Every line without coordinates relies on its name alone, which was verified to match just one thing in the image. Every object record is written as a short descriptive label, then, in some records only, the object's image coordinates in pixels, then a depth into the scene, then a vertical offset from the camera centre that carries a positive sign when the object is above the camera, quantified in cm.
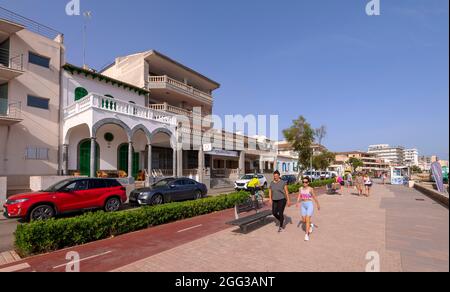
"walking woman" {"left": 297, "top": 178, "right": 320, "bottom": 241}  745 -123
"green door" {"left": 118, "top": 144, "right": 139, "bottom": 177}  2144 -4
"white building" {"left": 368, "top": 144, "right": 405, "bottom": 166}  18488 +392
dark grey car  1299 -179
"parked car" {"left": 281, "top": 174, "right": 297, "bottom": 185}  2884 -226
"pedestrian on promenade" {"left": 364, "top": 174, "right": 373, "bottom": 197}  1867 -174
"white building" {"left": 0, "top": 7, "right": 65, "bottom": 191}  1535 +345
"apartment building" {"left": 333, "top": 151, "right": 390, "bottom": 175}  12326 -70
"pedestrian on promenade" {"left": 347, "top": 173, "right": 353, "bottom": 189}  2832 -236
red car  936 -160
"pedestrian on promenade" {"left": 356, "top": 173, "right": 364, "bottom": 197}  1941 -173
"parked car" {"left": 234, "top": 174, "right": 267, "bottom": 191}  2295 -205
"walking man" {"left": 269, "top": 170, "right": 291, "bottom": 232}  824 -120
